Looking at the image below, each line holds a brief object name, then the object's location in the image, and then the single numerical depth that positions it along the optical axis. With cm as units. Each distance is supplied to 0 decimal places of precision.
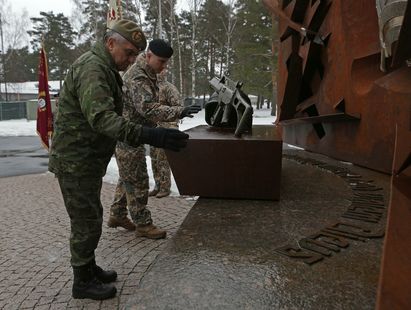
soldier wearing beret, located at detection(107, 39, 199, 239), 331
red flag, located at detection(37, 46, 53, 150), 736
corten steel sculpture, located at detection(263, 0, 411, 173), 349
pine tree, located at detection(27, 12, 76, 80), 4119
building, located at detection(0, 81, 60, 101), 4559
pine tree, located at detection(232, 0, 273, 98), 2422
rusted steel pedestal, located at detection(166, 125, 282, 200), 273
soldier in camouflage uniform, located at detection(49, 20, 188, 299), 213
